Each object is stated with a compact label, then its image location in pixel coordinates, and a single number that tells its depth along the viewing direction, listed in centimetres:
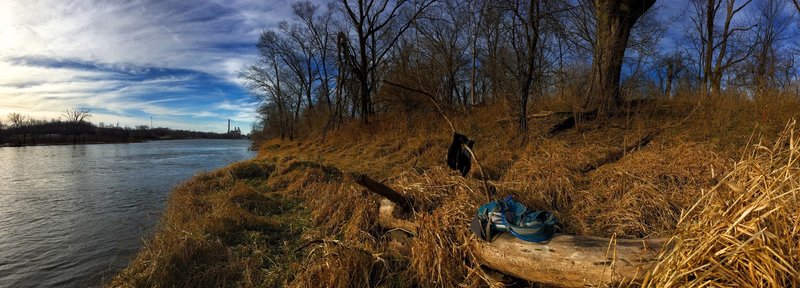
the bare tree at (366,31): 1584
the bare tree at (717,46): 1476
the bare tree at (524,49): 766
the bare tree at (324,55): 2902
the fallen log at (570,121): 829
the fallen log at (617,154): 575
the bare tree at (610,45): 791
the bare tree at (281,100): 3672
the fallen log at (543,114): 901
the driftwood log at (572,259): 257
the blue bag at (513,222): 300
